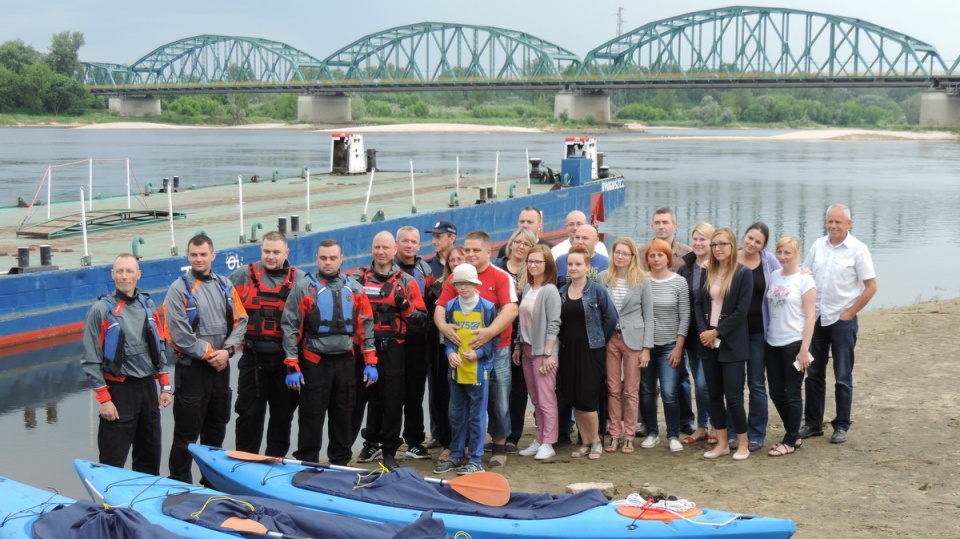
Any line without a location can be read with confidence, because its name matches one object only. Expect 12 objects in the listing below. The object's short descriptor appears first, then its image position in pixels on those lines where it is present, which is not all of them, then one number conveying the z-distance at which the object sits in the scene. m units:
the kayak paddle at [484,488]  6.39
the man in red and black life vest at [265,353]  7.56
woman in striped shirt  8.00
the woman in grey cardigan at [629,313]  7.92
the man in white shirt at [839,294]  7.93
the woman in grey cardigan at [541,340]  7.77
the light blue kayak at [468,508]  6.01
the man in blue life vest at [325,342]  7.45
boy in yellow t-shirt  7.61
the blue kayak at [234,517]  5.94
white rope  6.15
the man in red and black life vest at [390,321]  7.89
